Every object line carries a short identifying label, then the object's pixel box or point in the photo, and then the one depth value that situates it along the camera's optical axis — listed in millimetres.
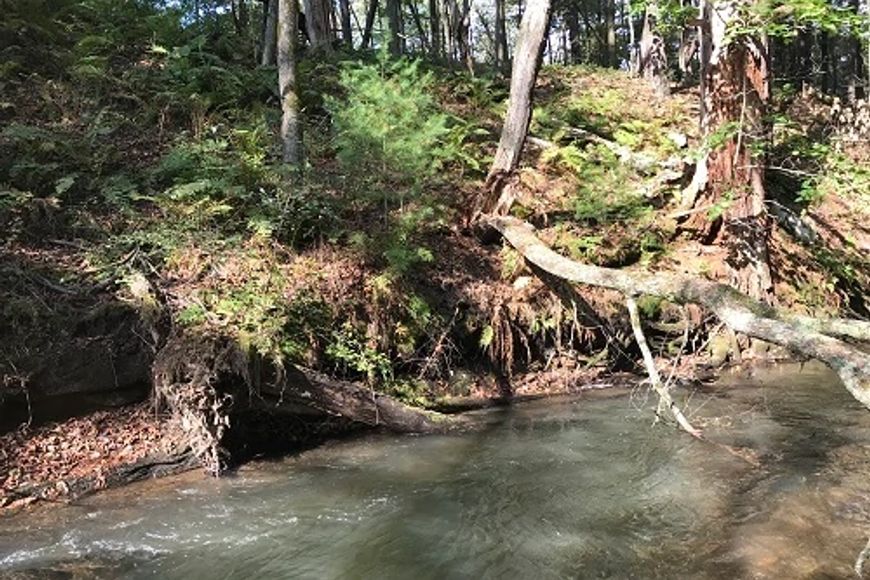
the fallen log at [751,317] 4887
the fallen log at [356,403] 8000
